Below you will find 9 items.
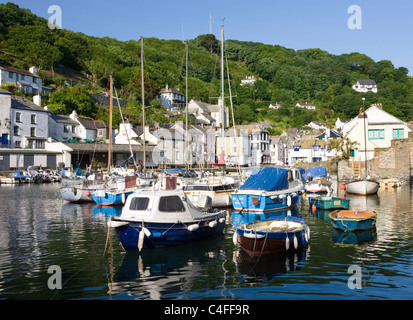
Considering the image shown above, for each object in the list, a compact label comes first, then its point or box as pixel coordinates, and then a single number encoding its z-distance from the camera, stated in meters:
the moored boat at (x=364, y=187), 44.34
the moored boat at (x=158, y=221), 17.25
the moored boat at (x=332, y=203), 32.19
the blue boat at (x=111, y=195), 35.50
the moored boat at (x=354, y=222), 22.02
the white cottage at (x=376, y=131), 64.75
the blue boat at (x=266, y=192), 29.66
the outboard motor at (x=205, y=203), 22.70
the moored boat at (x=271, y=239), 16.27
